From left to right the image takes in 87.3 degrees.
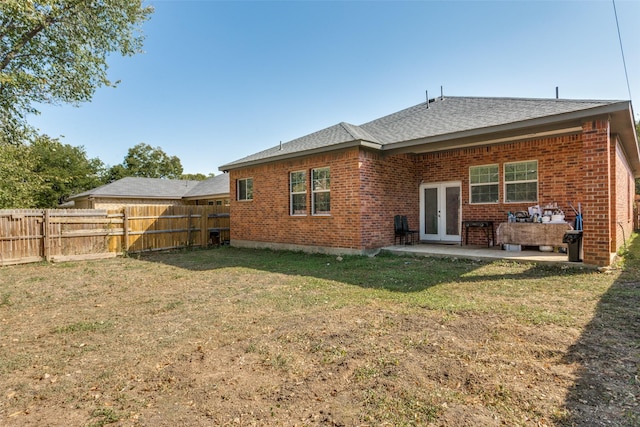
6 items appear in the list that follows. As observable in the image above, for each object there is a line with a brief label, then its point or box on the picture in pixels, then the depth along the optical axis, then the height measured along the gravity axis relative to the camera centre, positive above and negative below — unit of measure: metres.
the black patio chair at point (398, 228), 10.66 -0.57
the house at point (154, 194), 21.03 +1.19
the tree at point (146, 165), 43.84 +6.70
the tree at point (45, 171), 13.53 +2.58
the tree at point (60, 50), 10.30 +5.38
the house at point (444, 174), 6.95 +1.08
